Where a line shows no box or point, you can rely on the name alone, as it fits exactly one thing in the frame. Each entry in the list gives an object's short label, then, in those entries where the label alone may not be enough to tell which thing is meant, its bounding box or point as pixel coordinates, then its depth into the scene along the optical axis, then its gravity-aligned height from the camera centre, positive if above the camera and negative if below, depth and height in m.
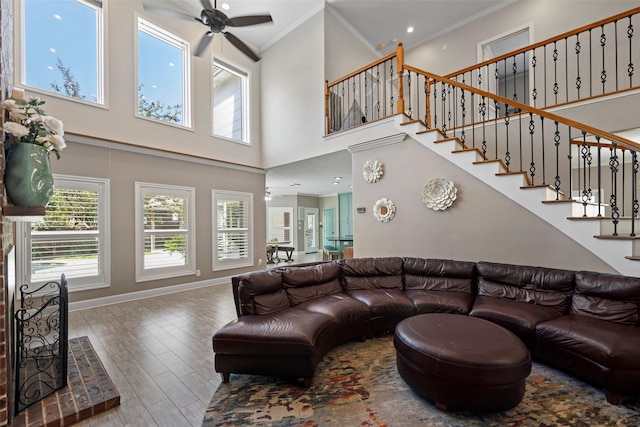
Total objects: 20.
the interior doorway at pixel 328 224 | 12.13 -0.41
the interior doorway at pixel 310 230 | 12.17 -0.68
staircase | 2.80 +0.11
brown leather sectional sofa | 2.14 -0.98
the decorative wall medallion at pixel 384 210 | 4.51 +0.08
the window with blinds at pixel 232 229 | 5.95 -0.31
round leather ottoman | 1.80 -1.06
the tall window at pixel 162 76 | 5.05 +2.79
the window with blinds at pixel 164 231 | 4.83 -0.27
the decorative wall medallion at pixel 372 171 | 4.61 +0.77
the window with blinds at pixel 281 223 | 11.66 -0.32
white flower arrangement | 1.67 +0.62
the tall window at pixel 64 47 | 3.93 +2.66
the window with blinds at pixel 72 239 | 3.82 -0.31
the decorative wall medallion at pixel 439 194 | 3.91 +0.30
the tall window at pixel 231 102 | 6.36 +2.78
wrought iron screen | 1.94 -1.26
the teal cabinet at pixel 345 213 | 11.29 +0.08
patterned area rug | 1.84 -1.41
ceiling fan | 3.38 +2.60
